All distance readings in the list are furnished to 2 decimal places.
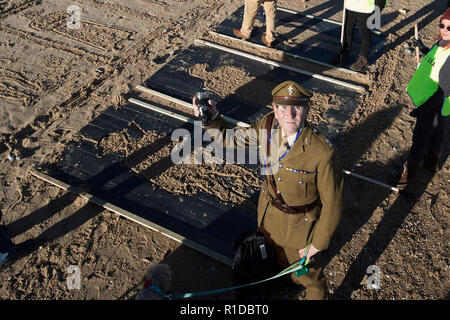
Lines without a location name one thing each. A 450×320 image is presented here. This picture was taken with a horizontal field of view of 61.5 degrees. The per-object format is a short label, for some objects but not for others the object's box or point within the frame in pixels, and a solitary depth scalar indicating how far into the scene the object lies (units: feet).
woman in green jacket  14.51
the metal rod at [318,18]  26.55
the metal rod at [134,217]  14.85
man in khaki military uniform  10.19
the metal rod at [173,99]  19.92
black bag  12.32
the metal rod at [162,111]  20.13
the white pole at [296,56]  23.46
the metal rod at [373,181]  17.02
